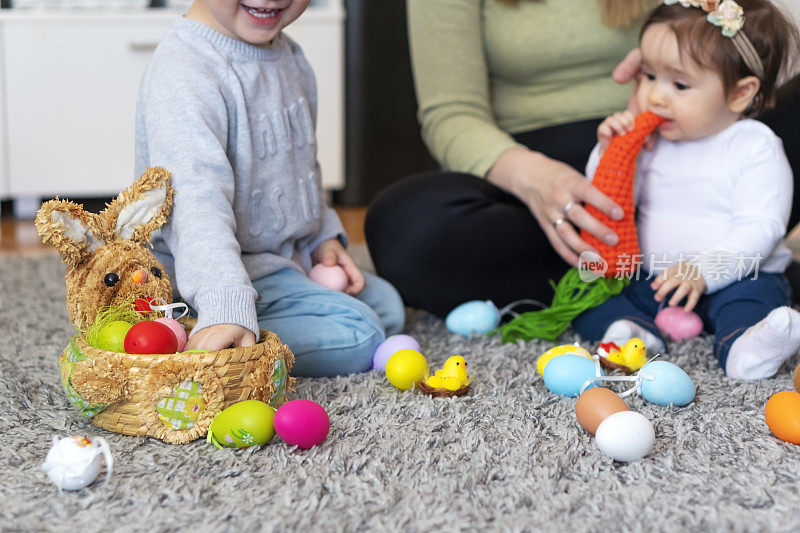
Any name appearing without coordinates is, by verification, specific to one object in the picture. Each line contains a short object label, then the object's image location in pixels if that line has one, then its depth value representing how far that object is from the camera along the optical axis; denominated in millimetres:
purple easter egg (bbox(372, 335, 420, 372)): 1068
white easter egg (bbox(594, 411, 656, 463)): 769
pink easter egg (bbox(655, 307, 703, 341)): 1202
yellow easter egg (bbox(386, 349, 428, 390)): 970
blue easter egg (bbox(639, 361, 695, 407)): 921
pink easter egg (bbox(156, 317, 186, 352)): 873
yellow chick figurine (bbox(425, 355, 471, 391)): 966
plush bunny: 857
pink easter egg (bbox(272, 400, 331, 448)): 782
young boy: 928
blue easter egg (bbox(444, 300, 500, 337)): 1230
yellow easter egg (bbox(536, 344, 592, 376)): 1031
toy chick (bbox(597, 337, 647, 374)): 1041
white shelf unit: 2271
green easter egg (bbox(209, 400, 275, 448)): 790
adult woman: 1249
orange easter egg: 818
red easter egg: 815
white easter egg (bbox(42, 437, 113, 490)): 705
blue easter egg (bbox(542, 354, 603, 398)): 944
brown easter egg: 821
